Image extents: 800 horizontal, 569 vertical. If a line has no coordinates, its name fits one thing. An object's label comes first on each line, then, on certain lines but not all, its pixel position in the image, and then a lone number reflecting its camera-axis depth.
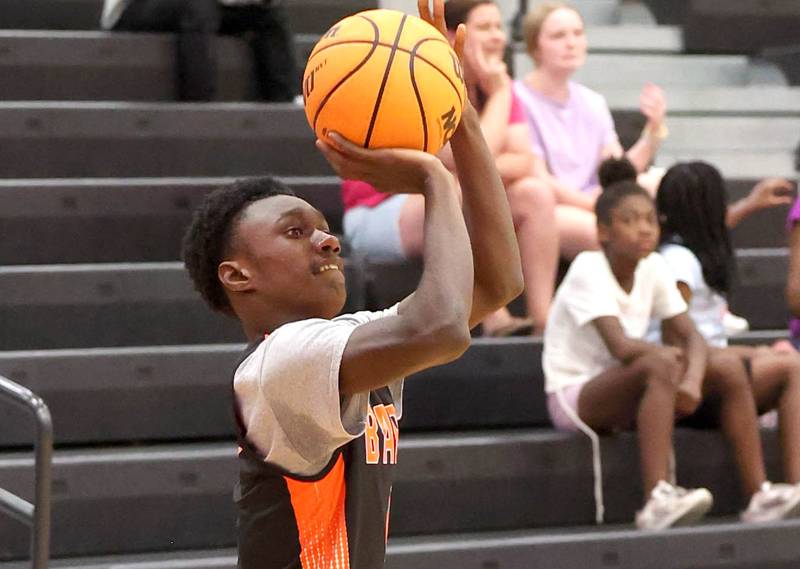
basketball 4.06
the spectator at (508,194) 8.59
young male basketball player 3.78
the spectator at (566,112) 9.50
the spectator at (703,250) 8.44
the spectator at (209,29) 9.39
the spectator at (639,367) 7.88
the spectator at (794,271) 8.66
